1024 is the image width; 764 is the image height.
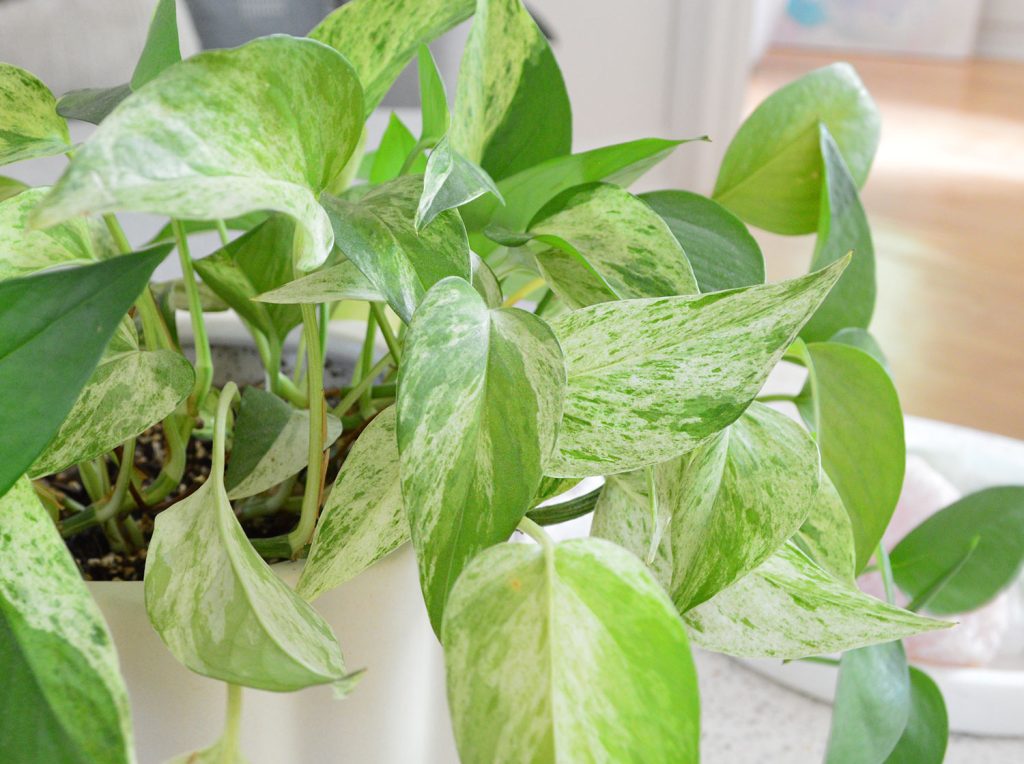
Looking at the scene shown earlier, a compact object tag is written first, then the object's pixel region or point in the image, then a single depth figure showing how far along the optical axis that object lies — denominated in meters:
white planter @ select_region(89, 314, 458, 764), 0.22
